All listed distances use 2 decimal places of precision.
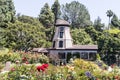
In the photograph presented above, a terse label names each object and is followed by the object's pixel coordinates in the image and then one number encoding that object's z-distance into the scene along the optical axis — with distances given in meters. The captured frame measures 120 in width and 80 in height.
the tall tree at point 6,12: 57.50
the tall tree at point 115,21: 89.93
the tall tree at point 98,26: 78.00
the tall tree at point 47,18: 80.69
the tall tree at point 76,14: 89.94
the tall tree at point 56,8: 83.38
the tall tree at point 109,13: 91.25
